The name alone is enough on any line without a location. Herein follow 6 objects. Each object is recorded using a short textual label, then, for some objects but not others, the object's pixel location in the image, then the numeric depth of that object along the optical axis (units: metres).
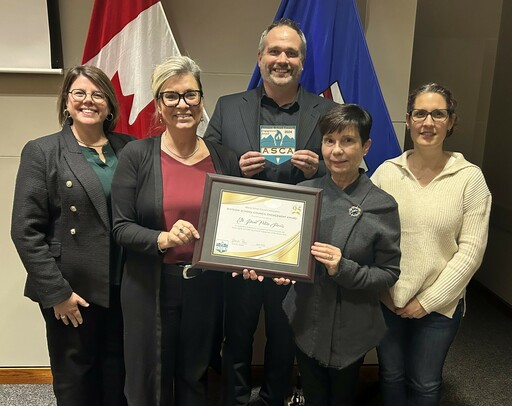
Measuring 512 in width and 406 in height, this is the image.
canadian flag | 2.15
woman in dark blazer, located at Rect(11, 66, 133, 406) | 1.69
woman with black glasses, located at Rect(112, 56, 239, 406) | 1.62
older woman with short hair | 1.57
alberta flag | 2.16
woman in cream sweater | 1.70
